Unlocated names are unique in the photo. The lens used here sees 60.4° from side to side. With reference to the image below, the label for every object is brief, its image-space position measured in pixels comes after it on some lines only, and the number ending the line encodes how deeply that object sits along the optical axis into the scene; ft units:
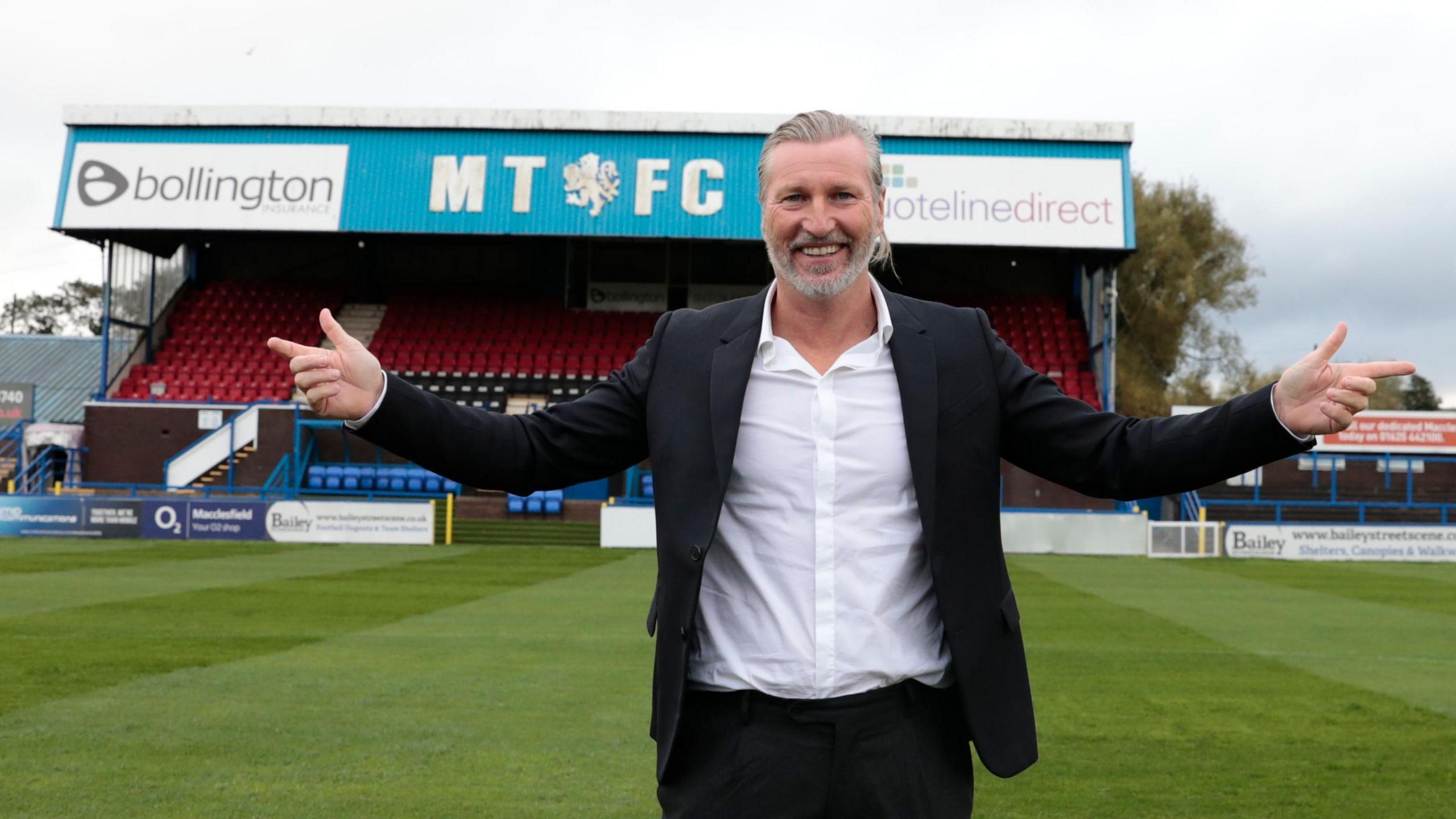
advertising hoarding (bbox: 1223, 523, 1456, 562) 78.48
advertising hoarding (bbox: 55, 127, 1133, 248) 100.94
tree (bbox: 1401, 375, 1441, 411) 259.19
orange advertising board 117.60
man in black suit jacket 8.09
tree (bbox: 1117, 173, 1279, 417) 163.43
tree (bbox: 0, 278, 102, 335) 250.16
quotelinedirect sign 96.78
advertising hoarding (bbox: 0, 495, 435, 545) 76.23
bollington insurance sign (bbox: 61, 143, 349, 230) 101.04
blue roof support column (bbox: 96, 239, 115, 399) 102.42
